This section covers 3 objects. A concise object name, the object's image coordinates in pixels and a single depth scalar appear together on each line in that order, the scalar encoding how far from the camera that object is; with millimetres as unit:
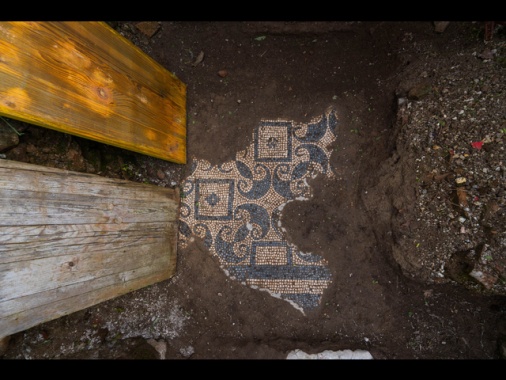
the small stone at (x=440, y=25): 889
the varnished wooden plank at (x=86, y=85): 492
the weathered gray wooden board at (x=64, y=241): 496
